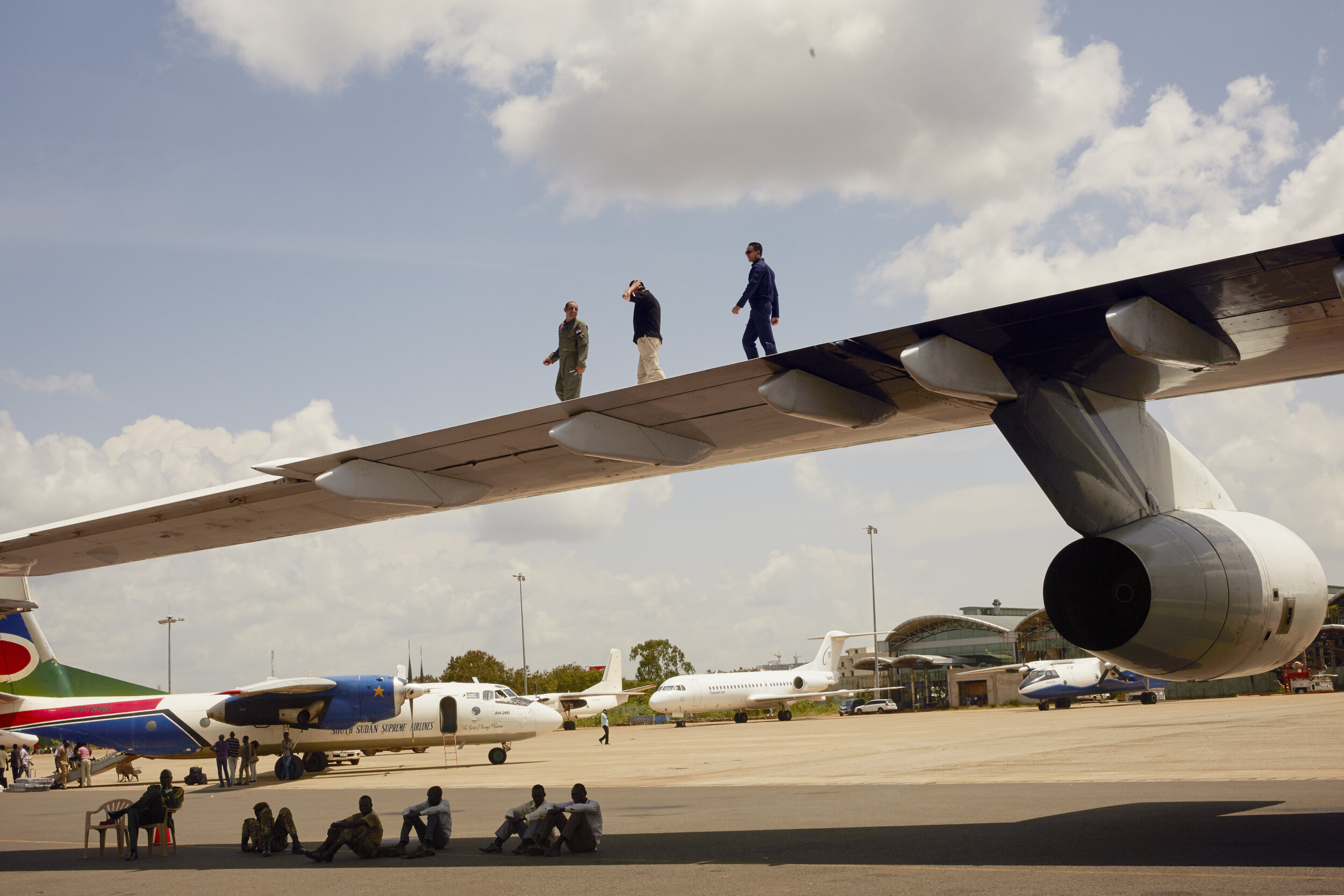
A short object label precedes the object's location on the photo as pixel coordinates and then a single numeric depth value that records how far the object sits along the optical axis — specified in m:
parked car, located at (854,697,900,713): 77.62
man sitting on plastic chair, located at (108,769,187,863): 14.75
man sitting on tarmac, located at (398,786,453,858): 13.77
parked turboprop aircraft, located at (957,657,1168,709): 61.69
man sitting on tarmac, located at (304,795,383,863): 13.41
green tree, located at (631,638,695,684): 113.62
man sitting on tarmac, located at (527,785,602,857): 12.66
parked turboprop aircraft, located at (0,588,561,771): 31.55
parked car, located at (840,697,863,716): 78.31
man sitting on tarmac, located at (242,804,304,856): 14.08
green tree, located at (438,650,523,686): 105.69
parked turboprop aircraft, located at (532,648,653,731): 49.94
